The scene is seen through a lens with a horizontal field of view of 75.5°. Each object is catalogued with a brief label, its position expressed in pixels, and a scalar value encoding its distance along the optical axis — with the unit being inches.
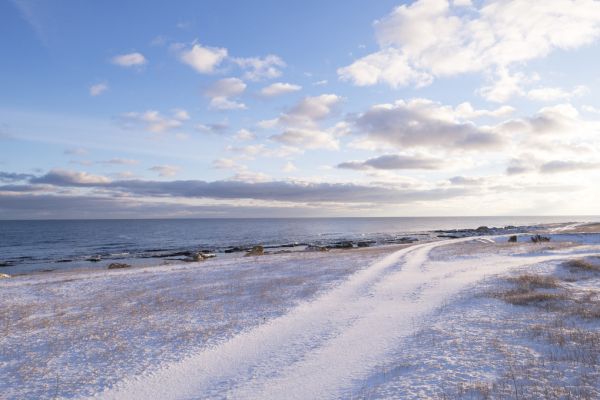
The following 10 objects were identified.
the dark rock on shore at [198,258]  1875.2
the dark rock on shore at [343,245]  2624.3
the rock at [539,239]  2023.1
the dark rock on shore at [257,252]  1984.3
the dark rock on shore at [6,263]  1987.7
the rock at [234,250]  2506.2
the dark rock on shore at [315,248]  2203.7
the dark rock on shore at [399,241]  2979.6
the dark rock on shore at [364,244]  2787.9
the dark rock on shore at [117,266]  1558.8
